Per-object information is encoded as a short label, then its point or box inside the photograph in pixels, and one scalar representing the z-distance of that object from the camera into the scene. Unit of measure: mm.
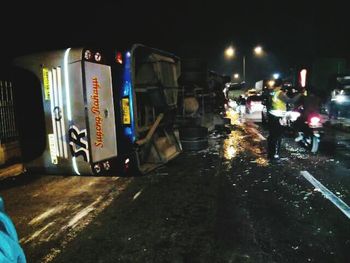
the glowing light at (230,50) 35688
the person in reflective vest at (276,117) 8672
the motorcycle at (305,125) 8954
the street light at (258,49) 35969
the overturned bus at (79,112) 5176
